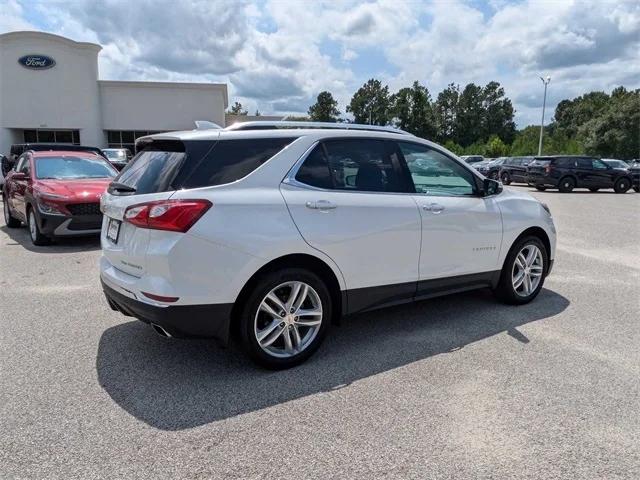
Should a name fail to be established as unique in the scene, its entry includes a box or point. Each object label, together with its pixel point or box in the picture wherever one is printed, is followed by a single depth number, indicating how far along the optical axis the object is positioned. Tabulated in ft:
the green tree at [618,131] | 167.73
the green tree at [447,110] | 329.31
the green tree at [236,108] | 351.25
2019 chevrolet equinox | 10.76
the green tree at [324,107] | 297.53
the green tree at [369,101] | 324.54
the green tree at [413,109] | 297.53
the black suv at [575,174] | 73.26
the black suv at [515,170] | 82.36
